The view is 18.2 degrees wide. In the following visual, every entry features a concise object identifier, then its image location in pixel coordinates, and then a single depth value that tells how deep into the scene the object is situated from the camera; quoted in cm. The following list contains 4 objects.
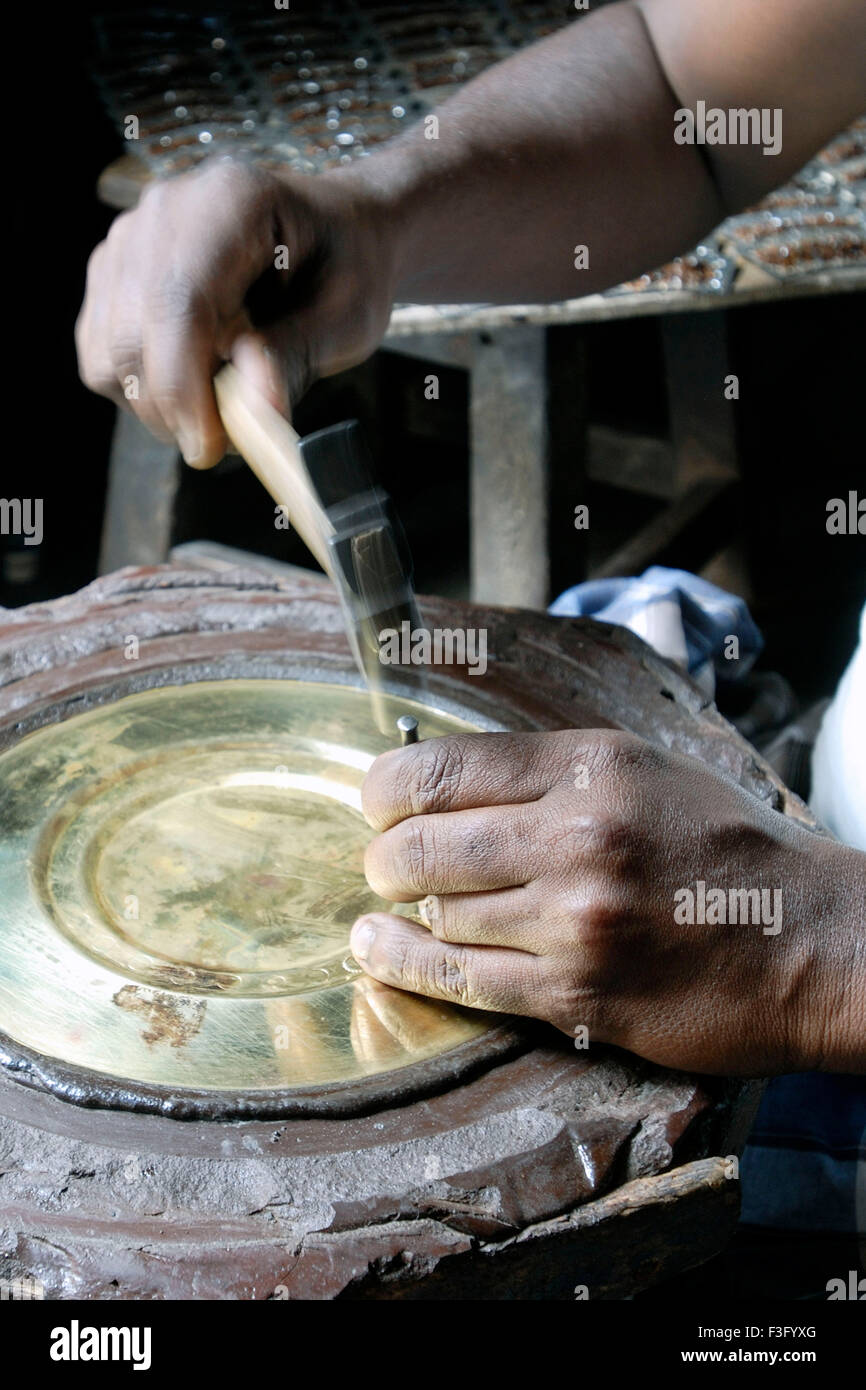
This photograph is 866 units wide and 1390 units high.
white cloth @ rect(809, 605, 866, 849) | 92
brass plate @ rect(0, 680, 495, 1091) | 75
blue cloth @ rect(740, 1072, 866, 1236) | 85
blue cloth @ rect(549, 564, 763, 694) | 99
